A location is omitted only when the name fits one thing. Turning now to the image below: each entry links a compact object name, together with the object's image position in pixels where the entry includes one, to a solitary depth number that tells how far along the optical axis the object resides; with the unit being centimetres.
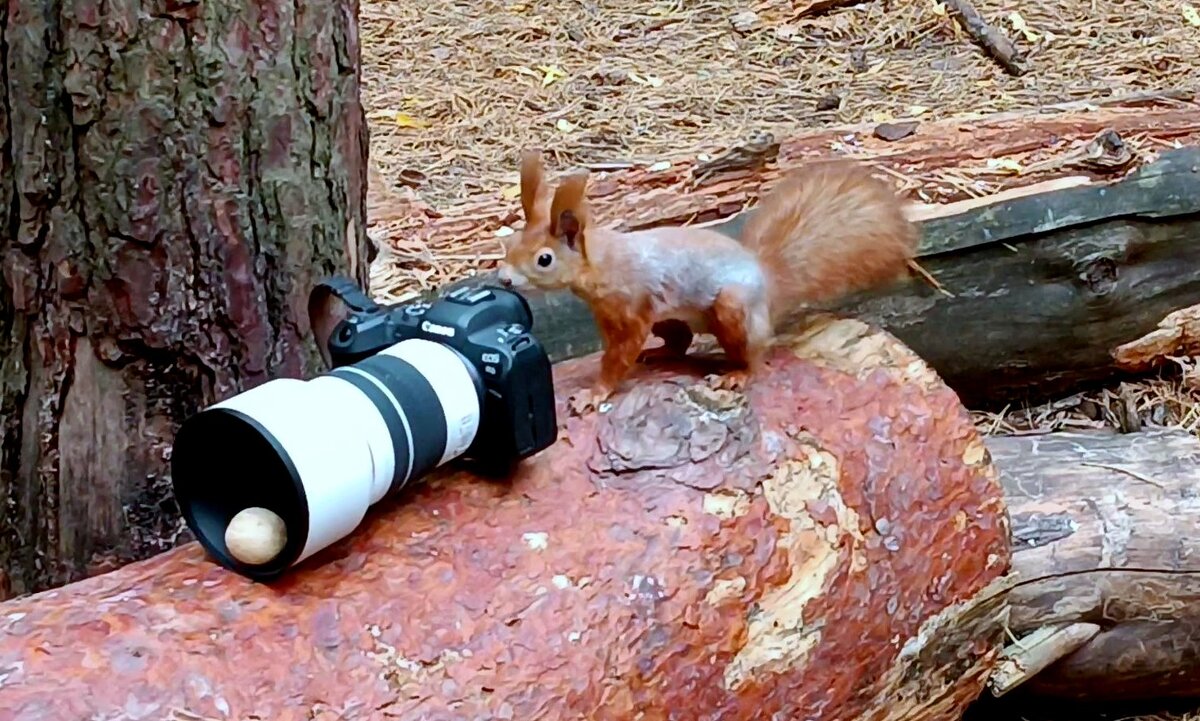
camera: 129
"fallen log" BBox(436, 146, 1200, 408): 254
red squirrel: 161
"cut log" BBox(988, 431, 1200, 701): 206
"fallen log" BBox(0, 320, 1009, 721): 128
